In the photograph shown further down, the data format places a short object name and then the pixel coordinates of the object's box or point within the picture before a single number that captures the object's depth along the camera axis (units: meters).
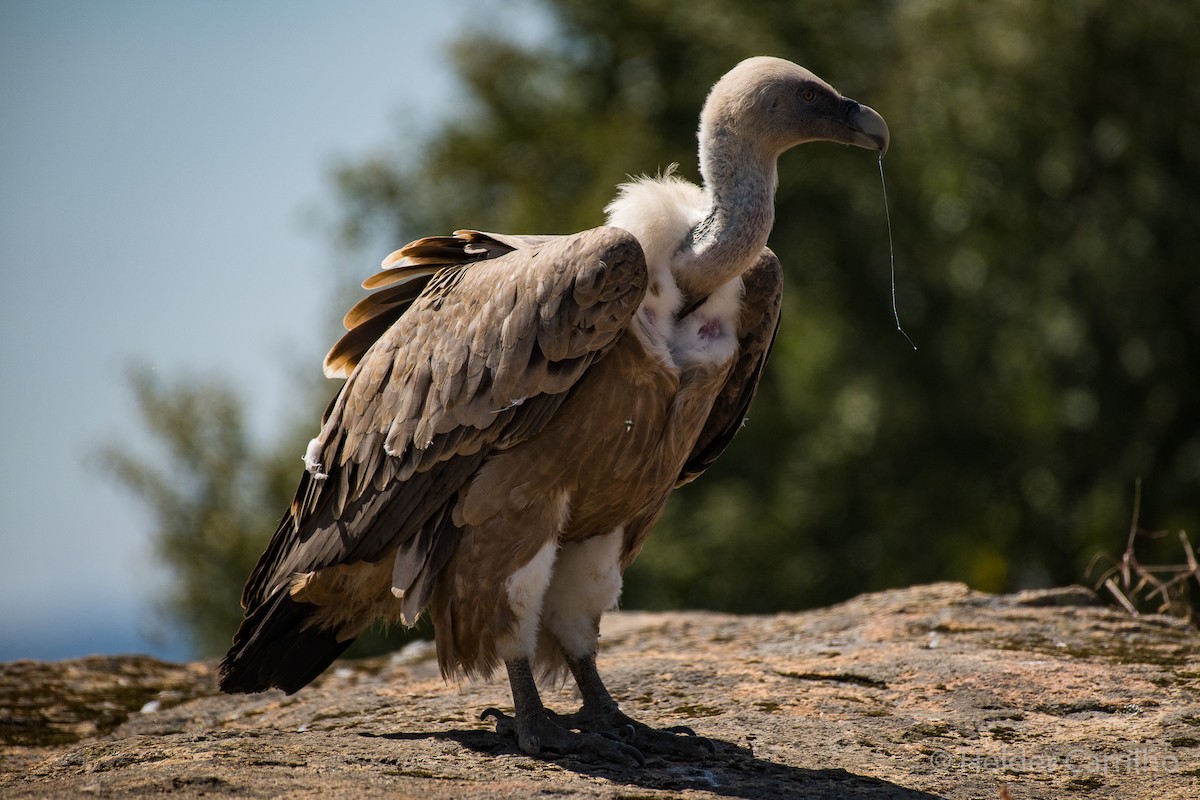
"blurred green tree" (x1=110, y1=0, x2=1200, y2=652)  34.28
